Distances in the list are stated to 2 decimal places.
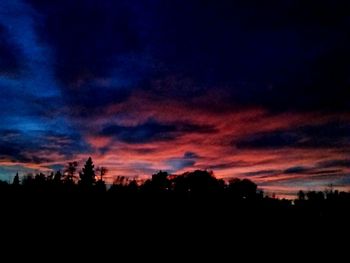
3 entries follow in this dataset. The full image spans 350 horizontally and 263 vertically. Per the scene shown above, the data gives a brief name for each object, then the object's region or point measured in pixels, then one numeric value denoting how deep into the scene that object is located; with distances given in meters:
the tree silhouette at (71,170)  117.11
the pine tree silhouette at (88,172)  94.94
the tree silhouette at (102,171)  103.65
